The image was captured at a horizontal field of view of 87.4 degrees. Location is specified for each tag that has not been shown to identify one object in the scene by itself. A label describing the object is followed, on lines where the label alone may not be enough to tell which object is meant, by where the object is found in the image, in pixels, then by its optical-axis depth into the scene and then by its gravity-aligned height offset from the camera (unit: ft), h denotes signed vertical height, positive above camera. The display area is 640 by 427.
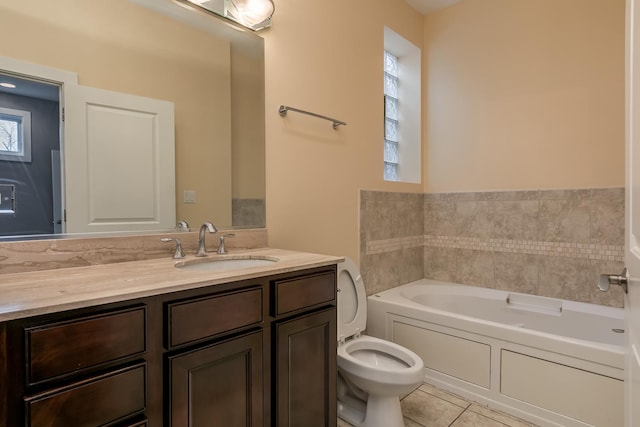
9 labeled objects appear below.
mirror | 4.04 +1.97
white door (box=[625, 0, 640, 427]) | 2.46 -0.09
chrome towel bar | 6.24 +1.88
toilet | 5.21 -2.65
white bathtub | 5.43 -2.69
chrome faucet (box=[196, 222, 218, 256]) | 4.93 -0.51
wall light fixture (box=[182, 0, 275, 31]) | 5.43 +3.32
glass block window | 10.04 +2.78
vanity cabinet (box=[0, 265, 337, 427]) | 2.45 -1.39
